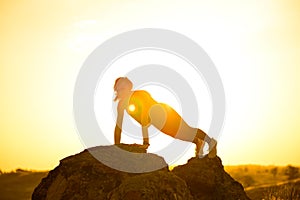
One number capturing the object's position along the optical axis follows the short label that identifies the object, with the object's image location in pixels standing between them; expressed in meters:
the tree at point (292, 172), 34.99
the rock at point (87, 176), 7.50
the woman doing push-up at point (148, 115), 9.16
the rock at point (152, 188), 6.92
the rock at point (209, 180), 8.98
